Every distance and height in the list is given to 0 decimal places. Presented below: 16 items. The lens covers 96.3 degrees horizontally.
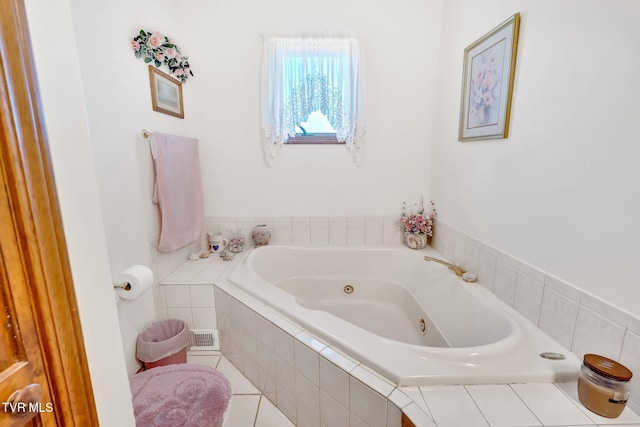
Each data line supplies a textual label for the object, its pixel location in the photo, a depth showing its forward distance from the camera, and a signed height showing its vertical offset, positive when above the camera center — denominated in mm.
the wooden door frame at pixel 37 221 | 385 -74
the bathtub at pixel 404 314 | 1022 -726
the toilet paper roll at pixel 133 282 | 1212 -476
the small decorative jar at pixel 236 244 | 2260 -599
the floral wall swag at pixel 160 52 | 1571 +692
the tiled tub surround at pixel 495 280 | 938 -570
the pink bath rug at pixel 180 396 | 936 -802
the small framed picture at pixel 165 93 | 1704 +478
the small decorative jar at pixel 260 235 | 2324 -541
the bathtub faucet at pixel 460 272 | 1673 -643
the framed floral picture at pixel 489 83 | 1396 +438
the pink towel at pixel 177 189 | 1711 -132
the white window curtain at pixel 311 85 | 2113 +608
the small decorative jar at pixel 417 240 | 2252 -583
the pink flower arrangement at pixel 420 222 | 2240 -440
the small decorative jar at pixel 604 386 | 820 -648
